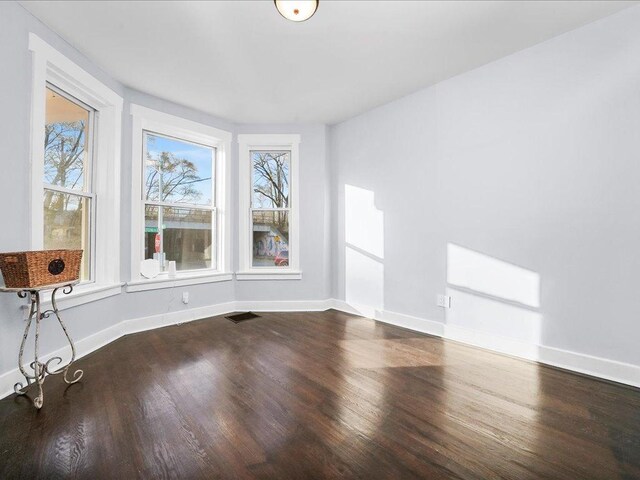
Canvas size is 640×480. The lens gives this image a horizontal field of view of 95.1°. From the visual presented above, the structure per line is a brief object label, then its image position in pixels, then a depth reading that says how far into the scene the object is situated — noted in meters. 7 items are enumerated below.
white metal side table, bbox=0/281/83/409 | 1.84
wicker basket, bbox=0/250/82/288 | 1.79
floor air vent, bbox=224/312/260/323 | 3.75
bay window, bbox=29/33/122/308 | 2.25
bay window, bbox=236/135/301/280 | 4.26
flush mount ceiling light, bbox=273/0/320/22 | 1.90
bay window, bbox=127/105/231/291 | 3.36
